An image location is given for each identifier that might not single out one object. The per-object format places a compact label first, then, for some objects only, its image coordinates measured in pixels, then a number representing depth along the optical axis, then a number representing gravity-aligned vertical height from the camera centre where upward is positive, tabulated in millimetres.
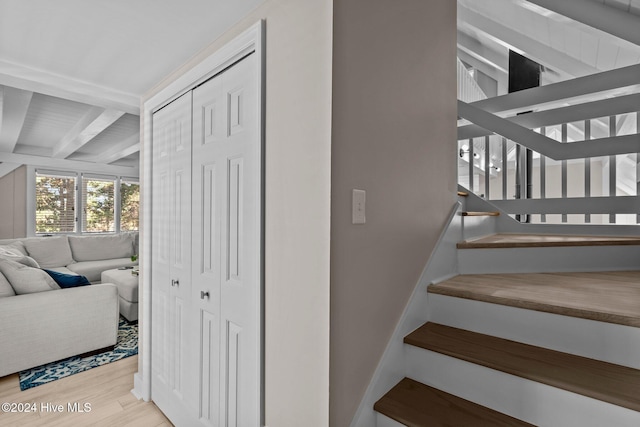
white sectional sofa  2480 -897
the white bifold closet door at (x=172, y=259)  1858 -301
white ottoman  3668 -962
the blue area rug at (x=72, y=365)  2471 -1305
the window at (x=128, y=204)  7805 +186
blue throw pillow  2889 -628
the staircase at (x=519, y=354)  1002 -519
